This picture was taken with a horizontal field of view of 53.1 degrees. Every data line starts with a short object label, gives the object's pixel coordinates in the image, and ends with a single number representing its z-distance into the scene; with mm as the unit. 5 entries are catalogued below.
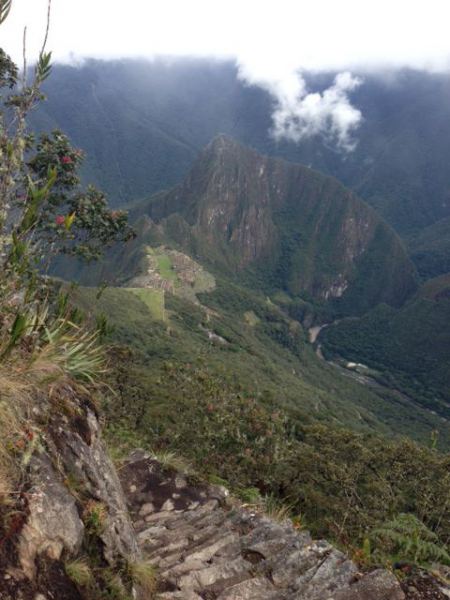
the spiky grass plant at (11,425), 4094
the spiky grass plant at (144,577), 4688
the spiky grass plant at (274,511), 8008
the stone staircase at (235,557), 5250
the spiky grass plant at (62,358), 4910
